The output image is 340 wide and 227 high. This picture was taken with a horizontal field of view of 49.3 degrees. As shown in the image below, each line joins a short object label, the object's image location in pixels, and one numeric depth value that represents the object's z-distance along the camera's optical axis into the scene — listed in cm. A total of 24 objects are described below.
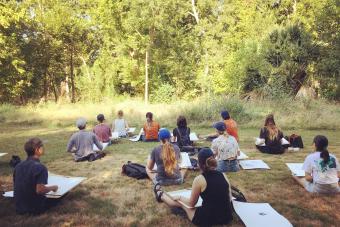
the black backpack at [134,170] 790
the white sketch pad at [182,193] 611
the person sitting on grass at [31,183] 562
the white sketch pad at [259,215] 517
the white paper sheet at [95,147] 1047
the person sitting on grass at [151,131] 1284
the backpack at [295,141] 1109
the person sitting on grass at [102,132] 1210
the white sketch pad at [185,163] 820
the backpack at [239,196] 611
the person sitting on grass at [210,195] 500
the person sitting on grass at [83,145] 952
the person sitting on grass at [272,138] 1017
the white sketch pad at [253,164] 864
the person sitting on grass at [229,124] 1080
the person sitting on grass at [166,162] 702
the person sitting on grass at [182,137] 1047
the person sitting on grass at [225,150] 812
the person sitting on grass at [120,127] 1410
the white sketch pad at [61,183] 605
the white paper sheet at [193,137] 1176
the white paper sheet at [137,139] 1325
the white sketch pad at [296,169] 756
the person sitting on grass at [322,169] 634
